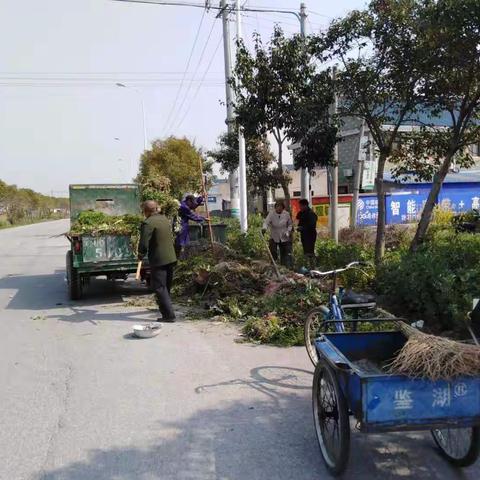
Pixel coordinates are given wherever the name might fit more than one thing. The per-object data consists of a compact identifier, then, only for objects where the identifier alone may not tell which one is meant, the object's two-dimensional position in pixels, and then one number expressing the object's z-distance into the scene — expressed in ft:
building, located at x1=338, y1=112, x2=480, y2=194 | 42.17
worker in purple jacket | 38.78
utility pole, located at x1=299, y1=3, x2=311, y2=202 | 57.72
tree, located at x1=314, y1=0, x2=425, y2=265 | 29.07
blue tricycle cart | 10.40
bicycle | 17.03
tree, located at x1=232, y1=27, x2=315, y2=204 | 38.27
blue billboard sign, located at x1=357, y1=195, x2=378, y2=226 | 62.87
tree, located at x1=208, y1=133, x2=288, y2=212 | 70.79
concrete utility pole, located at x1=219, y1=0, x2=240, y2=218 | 63.00
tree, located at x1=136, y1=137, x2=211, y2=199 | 108.17
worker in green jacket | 27.20
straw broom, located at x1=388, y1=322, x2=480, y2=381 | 10.49
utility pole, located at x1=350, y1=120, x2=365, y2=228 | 42.65
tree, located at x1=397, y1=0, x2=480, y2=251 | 25.11
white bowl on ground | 24.63
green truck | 33.22
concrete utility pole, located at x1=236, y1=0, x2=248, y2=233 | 55.31
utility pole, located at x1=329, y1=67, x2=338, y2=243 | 41.84
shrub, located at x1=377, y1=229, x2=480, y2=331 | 21.65
